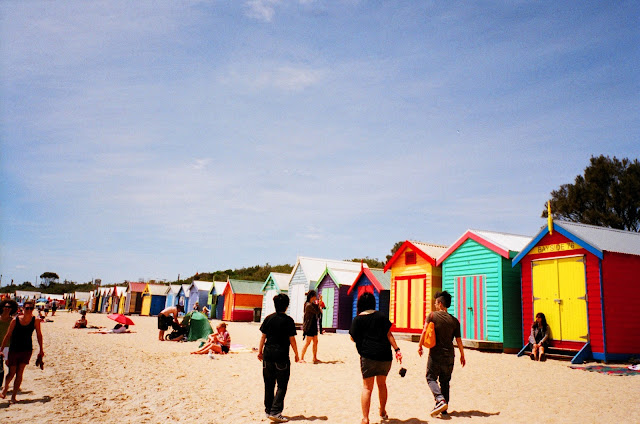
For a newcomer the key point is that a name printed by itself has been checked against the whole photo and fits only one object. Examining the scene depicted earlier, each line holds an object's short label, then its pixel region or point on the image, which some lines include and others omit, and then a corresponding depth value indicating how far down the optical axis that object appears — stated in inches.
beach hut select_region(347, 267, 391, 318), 872.9
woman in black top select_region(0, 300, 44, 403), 292.2
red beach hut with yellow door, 472.7
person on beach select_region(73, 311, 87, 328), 1002.1
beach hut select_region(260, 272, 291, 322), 1269.7
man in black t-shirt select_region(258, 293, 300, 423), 241.6
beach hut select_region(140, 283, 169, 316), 2148.1
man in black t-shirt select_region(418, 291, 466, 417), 250.5
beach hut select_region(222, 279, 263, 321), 1467.8
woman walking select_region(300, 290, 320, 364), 453.4
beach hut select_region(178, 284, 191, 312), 1839.4
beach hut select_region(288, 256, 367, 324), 1095.4
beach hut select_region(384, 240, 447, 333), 719.1
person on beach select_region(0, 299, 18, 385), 302.7
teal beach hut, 583.8
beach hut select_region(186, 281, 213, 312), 1711.4
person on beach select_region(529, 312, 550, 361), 511.2
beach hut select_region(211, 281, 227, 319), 1589.6
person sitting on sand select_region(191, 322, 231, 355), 536.7
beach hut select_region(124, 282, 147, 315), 2284.7
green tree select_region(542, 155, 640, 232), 1353.3
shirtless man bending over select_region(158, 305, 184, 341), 702.4
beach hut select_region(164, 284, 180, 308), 1967.3
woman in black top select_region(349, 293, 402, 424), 223.1
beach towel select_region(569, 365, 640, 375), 400.2
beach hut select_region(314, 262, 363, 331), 956.6
